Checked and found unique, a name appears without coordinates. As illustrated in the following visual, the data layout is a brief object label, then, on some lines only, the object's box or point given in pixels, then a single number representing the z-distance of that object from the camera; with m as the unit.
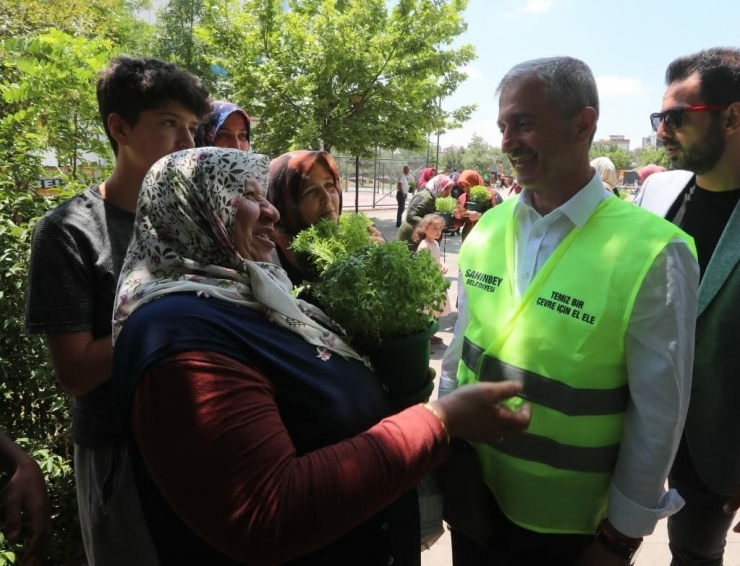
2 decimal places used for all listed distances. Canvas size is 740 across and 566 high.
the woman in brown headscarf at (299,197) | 2.06
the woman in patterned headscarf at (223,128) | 2.69
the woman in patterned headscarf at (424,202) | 6.36
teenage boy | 1.62
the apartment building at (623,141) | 118.61
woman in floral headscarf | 0.98
